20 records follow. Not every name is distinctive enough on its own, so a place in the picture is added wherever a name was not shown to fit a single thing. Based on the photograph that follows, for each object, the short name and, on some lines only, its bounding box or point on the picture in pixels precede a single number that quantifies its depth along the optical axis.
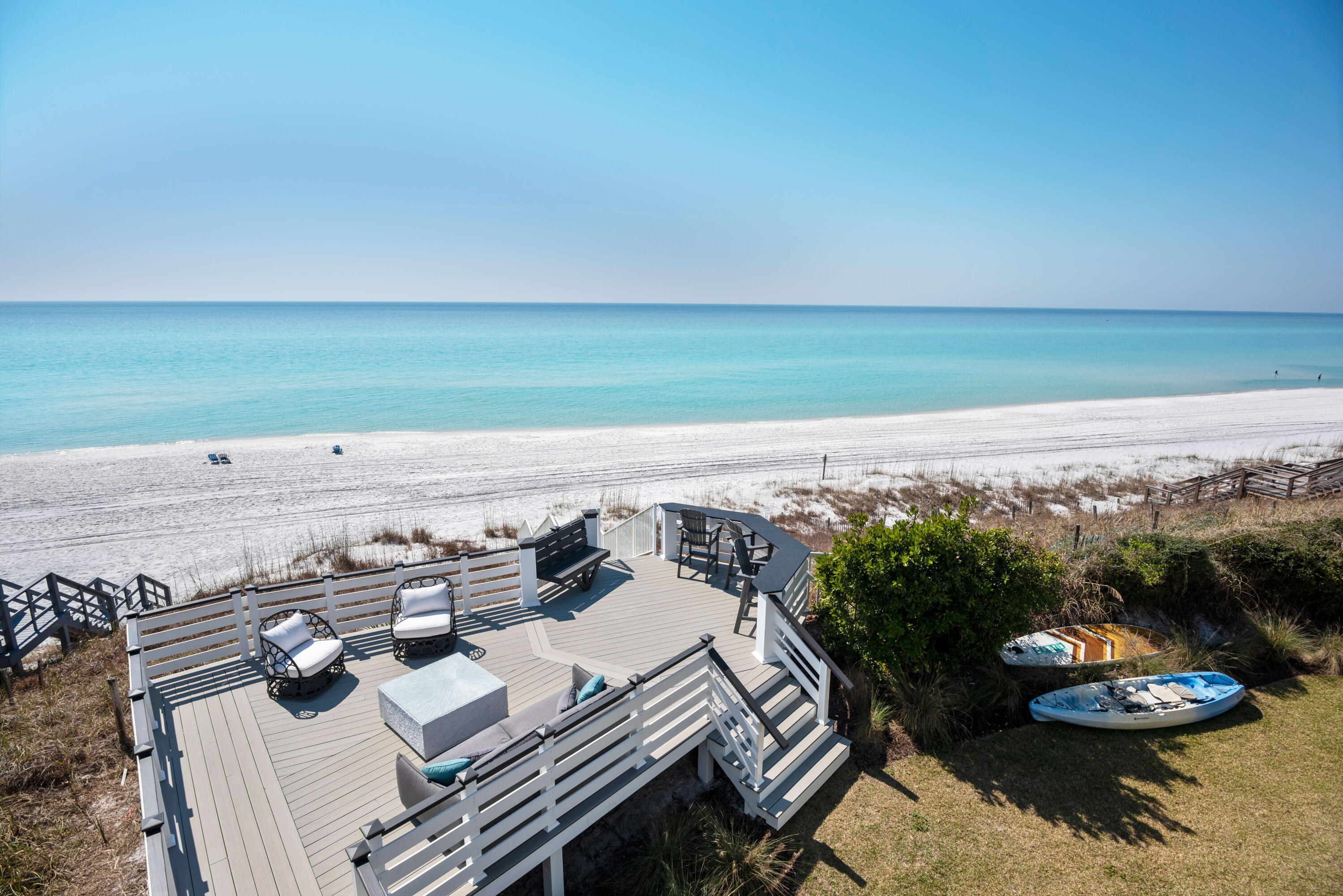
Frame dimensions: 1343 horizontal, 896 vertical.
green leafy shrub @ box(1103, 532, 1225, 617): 9.66
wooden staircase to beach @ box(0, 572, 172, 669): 10.52
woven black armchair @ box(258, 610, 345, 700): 7.20
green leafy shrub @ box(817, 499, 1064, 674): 7.45
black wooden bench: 9.65
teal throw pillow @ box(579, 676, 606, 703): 6.04
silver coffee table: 5.97
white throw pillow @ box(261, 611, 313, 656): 7.32
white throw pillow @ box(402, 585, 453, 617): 8.38
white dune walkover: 4.81
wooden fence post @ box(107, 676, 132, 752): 7.15
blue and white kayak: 7.75
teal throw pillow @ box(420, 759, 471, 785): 5.07
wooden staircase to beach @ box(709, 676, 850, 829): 6.37
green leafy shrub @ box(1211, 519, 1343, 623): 9.60
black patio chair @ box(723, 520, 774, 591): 9.66
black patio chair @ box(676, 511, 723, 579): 10.55
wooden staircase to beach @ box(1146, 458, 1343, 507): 16.47
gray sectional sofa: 5.00
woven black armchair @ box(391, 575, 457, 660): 8.07
